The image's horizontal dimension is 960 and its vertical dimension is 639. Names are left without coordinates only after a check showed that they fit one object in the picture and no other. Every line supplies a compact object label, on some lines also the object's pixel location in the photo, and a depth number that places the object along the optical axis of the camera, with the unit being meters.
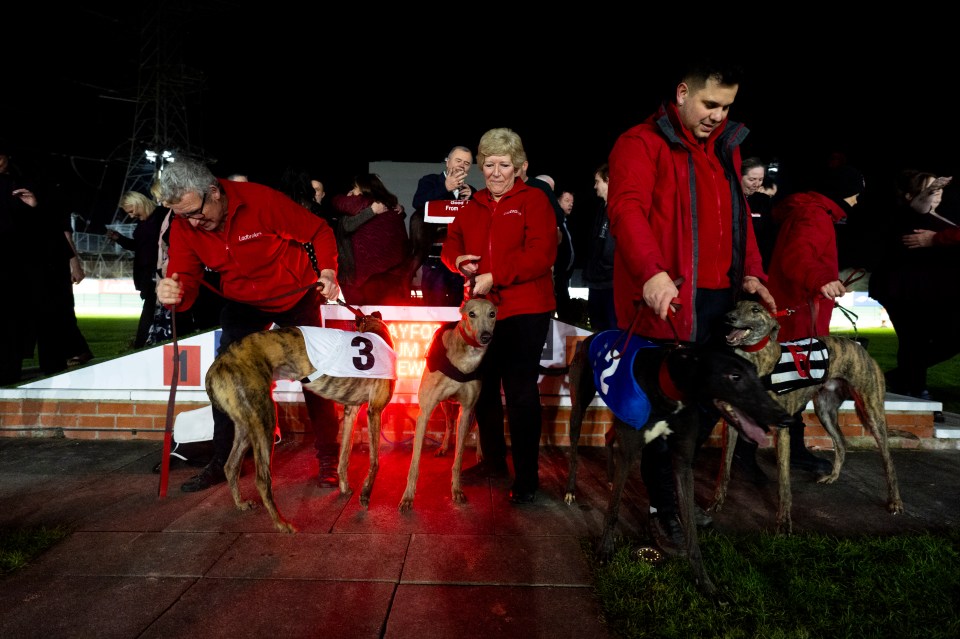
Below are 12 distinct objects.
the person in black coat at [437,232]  4.62
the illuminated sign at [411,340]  4.35
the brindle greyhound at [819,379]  2.75
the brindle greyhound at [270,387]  2.84
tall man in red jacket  2.05
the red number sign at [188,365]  4.40
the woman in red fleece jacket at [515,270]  3.10
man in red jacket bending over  3.03
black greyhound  1.84
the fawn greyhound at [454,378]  3.10
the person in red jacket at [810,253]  3.24
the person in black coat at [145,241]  5.68
